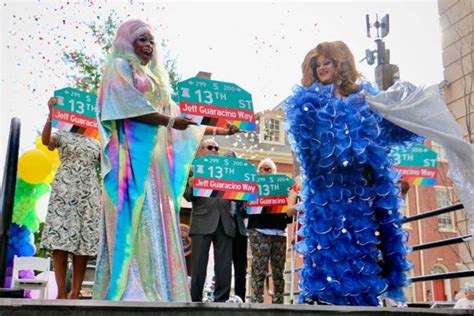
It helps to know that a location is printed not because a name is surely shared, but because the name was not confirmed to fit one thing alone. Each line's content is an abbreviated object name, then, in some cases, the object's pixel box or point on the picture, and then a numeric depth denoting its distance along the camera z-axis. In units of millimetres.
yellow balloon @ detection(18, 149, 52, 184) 5898
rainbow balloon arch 5941
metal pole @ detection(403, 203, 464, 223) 4674
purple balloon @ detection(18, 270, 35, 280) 5203
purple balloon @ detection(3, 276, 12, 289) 5448
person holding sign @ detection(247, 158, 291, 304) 5883
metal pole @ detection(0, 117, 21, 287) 2344
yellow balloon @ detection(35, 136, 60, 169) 6207
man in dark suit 5117
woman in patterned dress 4469
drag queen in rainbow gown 3488
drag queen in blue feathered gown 3754
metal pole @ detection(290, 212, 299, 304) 5875
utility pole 10852
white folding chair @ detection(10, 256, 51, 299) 4968
